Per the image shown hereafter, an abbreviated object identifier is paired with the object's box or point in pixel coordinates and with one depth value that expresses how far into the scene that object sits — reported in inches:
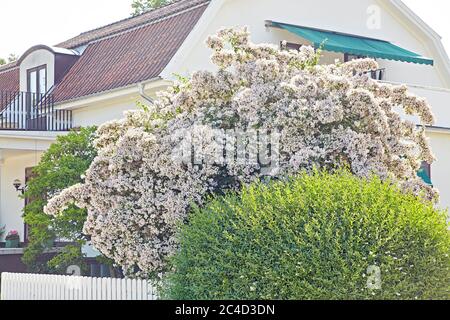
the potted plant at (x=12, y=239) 890.7
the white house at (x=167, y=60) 823.1
